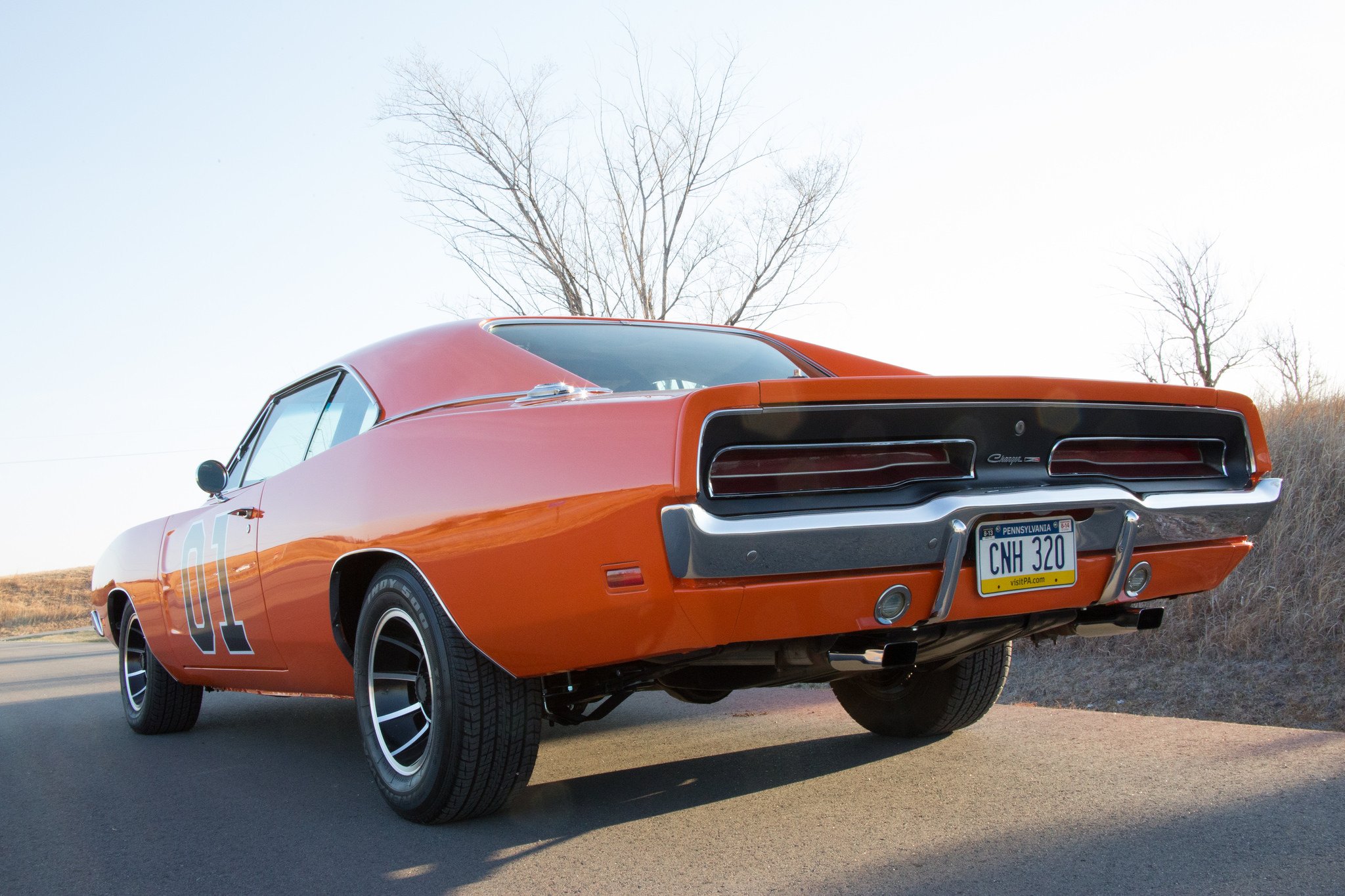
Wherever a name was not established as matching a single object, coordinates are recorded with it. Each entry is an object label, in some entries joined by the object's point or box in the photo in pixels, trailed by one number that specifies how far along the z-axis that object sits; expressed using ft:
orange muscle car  7.38
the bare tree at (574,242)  44.11
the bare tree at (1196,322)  41.57
